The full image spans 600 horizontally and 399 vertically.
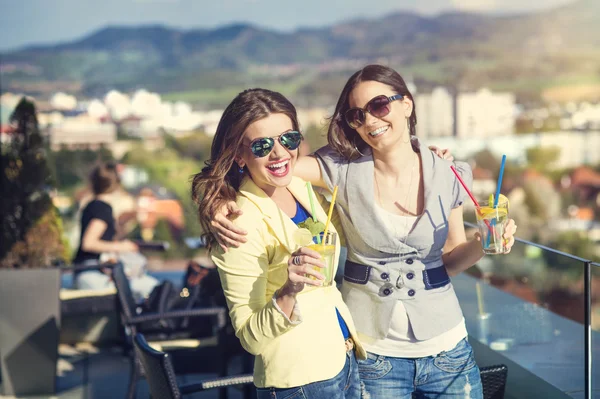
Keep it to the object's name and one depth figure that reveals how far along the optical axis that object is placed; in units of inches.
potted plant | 150.4
